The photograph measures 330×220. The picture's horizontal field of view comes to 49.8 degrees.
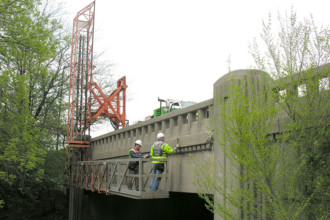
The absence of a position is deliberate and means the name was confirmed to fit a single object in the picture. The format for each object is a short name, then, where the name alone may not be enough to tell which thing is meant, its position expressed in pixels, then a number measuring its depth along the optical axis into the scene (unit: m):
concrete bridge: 8.11
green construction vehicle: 18.08
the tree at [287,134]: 5.33
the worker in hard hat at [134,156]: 9.83
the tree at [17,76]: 12.59
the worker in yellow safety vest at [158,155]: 8.89
